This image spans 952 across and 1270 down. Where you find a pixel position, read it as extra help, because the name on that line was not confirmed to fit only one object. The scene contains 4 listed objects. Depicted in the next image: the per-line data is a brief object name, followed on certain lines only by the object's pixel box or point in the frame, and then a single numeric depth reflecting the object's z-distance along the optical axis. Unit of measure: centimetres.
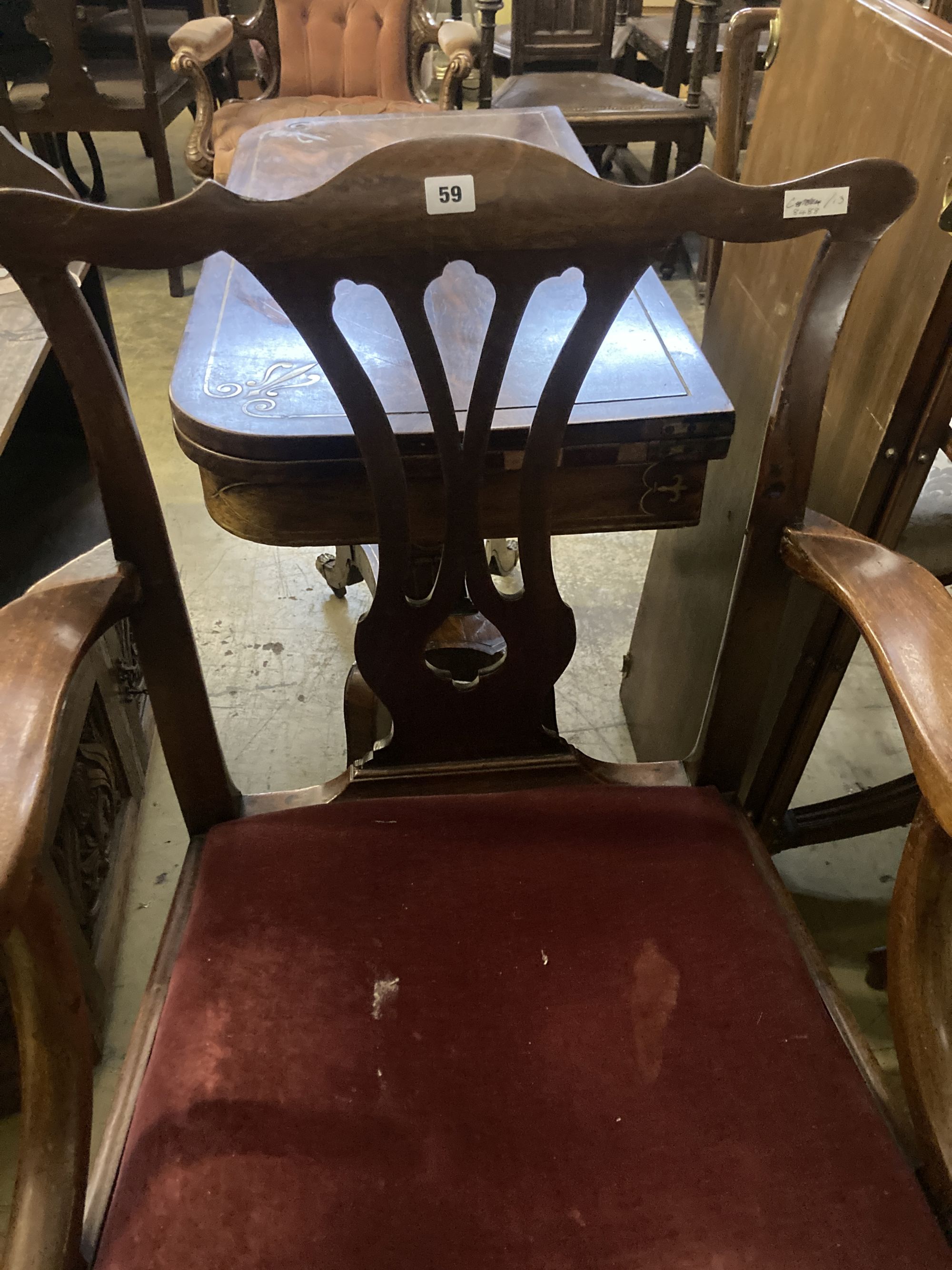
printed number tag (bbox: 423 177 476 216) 57
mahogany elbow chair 57
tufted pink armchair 243
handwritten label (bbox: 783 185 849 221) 60
